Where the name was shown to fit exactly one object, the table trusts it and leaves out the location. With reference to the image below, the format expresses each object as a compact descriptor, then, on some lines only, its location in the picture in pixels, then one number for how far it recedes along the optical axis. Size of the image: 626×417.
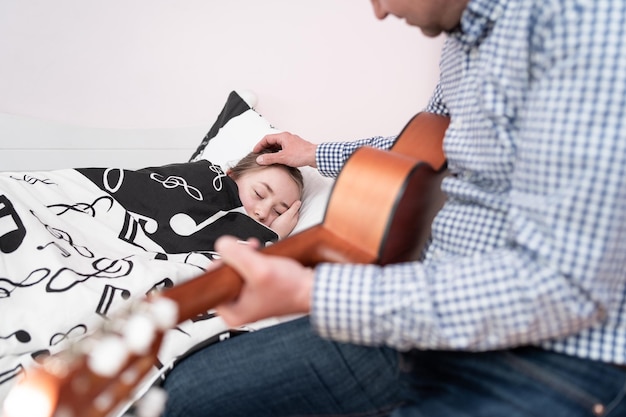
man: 0.54
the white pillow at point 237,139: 1.77
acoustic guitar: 0.46
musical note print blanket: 0.97
